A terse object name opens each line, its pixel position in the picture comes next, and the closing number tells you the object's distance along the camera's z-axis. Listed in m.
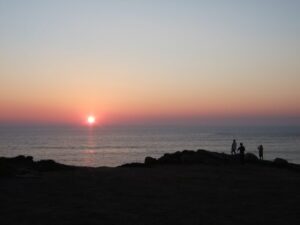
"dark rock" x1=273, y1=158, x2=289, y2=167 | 20.77
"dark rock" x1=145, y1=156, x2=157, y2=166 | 20.31
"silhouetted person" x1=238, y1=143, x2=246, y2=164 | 20.83
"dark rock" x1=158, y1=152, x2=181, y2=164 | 20.69
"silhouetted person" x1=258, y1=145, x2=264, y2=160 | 24.90
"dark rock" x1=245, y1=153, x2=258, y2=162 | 21.67
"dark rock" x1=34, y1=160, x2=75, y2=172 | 17.84
